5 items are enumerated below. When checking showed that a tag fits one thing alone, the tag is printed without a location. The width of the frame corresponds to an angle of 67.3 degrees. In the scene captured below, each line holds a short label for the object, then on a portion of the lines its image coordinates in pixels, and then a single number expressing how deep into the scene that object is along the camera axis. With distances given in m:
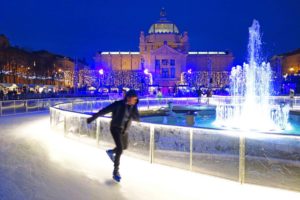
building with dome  70.90
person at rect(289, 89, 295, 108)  19.90
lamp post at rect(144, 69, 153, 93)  60.05
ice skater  4.32
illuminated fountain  13.39
